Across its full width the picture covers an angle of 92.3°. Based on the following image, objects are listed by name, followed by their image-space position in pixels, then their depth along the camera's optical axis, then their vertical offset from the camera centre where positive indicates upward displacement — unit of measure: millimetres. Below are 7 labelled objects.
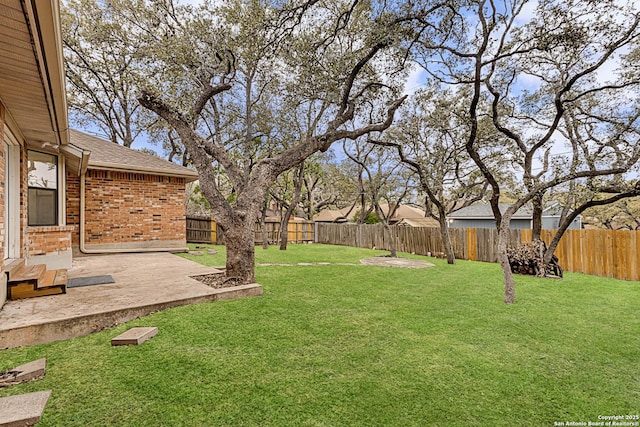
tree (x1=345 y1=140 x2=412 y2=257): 15202 +2564
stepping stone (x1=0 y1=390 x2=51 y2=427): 1939 -1226
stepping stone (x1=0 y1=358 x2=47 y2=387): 2439 -1204
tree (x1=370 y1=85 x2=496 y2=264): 9609 +2939
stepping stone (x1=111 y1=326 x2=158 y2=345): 3119 -1158
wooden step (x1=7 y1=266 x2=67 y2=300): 4105 -839
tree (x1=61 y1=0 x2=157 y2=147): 11883 +6761
